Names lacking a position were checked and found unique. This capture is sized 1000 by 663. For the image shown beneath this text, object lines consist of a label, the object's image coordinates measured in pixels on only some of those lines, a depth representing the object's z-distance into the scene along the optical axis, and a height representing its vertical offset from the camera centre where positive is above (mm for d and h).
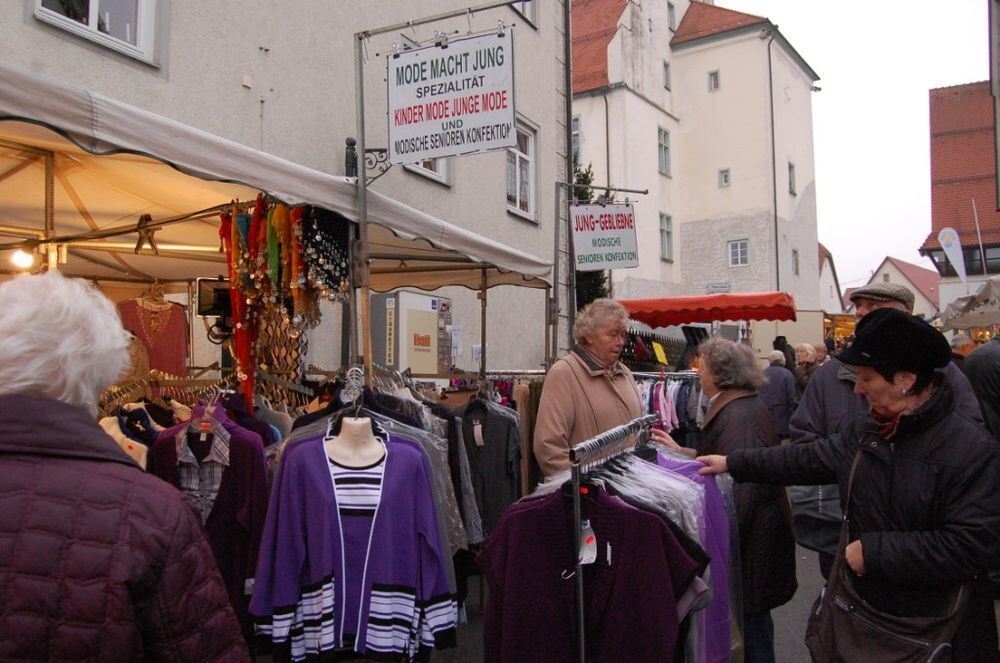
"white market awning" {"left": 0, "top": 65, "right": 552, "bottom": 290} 3100 +894
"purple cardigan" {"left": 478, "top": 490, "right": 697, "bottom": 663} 2582 -765
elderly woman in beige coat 4146 -217
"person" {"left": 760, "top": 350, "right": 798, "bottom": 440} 9008 -517
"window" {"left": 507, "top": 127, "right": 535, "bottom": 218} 13031 +2925
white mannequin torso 3541 -407
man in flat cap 3455 -305
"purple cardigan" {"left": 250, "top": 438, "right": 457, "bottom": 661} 3418 -927
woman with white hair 1449 -316
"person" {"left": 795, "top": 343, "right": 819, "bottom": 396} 11098 -189
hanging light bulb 5191 +640
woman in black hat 2383 -440
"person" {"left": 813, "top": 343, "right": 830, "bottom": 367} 11523 -55
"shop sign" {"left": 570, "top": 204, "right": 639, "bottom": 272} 9062 +1304
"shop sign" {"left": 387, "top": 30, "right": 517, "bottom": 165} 4910 +1581
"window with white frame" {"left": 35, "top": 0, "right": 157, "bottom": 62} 6245 +2740
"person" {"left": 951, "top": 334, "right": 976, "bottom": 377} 8006 +9
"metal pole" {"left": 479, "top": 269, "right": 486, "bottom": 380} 6601 +186
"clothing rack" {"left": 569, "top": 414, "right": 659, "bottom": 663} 2582 -356
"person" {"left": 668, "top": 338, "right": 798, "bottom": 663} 3613 -718
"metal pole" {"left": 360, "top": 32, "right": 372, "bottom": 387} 4238 +475
